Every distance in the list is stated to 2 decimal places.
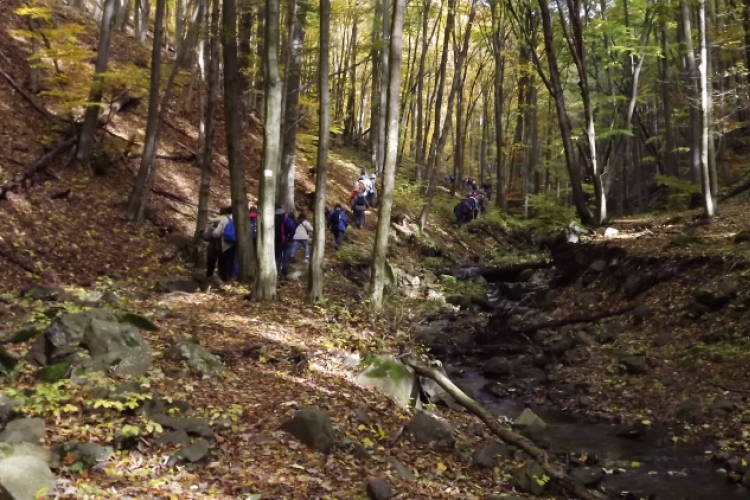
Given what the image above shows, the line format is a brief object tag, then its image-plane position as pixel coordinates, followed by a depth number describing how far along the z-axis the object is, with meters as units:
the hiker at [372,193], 22.69
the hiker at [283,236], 14.62
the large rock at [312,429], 6.65
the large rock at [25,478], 4.26
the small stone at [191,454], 5.68
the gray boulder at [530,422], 9.27
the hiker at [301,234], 15.06
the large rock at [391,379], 9.07
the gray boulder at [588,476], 7.35
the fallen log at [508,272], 20.41
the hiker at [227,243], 13.45
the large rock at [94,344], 7.12
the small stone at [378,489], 5.84
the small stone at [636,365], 11.18
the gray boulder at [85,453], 5.26
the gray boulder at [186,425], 6.18
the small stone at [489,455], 7.50
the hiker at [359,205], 20.31
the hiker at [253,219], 14.33
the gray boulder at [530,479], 6.91
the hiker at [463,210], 28.00
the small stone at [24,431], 5.20
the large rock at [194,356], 7.90
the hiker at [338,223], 17.71
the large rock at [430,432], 7.83
